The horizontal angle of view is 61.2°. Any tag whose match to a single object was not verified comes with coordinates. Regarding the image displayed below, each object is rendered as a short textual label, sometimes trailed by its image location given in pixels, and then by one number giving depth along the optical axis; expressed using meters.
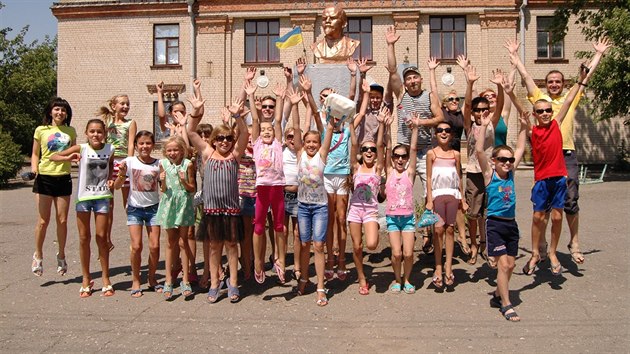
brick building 22.67
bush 17.83
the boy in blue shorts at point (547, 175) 5.52
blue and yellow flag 9.12
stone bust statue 7.96
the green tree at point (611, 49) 15.84
